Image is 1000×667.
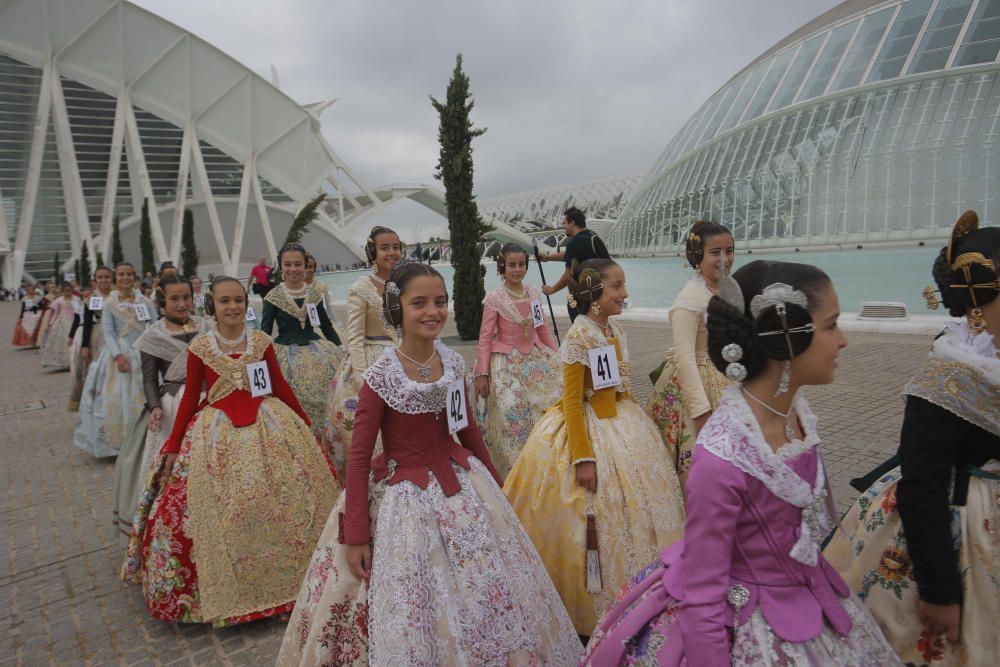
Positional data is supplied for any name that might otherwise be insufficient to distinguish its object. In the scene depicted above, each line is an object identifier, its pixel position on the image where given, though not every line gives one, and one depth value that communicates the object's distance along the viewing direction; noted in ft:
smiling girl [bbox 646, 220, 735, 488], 10.28
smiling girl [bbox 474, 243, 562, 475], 15.29
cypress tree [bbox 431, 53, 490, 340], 43.16
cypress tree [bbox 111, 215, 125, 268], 102.36
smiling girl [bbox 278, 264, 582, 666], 6.88
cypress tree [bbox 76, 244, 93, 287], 107.86
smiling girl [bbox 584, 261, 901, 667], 4.76
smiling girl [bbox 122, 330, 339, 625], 10.44
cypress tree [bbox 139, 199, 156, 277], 94.94
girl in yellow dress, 9.07
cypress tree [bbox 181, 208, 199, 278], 90.79
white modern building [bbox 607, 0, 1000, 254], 79.20
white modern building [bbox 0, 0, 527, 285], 142.51
